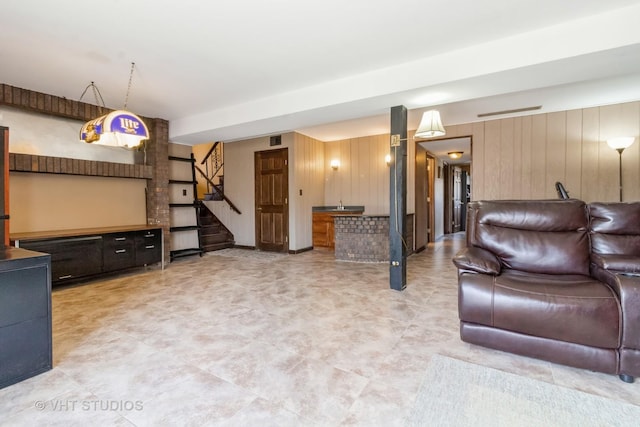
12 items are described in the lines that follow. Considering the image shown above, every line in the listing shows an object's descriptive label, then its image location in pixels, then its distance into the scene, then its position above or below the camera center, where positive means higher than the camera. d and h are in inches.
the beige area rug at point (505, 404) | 58.2 -42.9
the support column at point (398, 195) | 146.9 +5.3
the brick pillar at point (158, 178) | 208.5 +21.6
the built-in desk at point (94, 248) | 142.5 -21.9
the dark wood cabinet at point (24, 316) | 70.2 -26.5
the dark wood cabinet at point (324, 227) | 270.5 -19.5
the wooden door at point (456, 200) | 401.1 +6.7
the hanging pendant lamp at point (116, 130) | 119.5 +33.9
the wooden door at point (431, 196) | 298.0 +9.2
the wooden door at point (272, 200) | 255.1 +6.1
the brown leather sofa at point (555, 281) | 71.6 -22.3
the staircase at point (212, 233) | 266.0 -24.8
